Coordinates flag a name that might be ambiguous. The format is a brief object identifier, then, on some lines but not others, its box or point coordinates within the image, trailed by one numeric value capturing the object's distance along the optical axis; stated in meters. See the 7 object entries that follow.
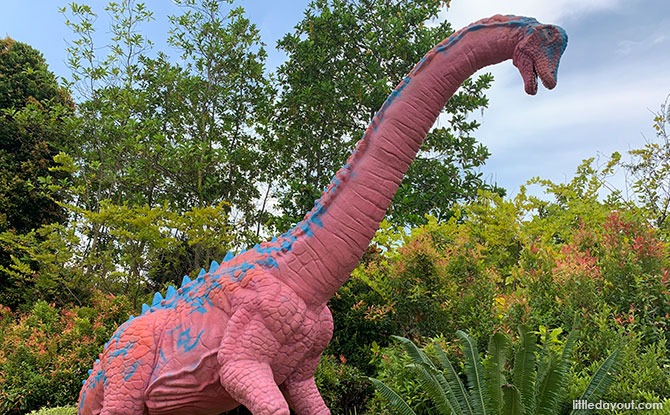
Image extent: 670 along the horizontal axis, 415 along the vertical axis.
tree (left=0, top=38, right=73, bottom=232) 9.27
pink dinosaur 2.37
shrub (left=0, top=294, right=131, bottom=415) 5.80
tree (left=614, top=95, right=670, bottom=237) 7.17
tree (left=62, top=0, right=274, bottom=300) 8.30
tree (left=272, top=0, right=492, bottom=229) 8.15
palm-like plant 2.80
